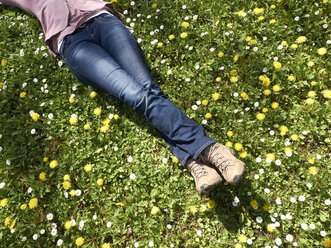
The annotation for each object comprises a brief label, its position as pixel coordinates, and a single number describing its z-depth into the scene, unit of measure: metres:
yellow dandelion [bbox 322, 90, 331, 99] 2.41
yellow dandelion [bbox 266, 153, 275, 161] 2.28
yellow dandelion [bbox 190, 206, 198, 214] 2.25
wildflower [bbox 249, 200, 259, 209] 2.14
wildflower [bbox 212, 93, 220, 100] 2.60
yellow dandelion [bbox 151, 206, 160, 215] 2.25
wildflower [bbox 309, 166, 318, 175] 2.15
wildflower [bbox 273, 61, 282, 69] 2.59
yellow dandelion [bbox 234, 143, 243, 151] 2.35
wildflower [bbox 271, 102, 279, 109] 2.46
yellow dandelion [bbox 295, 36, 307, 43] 2.69
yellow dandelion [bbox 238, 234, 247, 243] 2.04
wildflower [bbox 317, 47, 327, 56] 2.59
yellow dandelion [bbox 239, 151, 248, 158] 2.33
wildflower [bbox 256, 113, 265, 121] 2.44
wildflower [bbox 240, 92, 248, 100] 2.55
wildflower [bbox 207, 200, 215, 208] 2.20
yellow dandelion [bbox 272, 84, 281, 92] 2.51
